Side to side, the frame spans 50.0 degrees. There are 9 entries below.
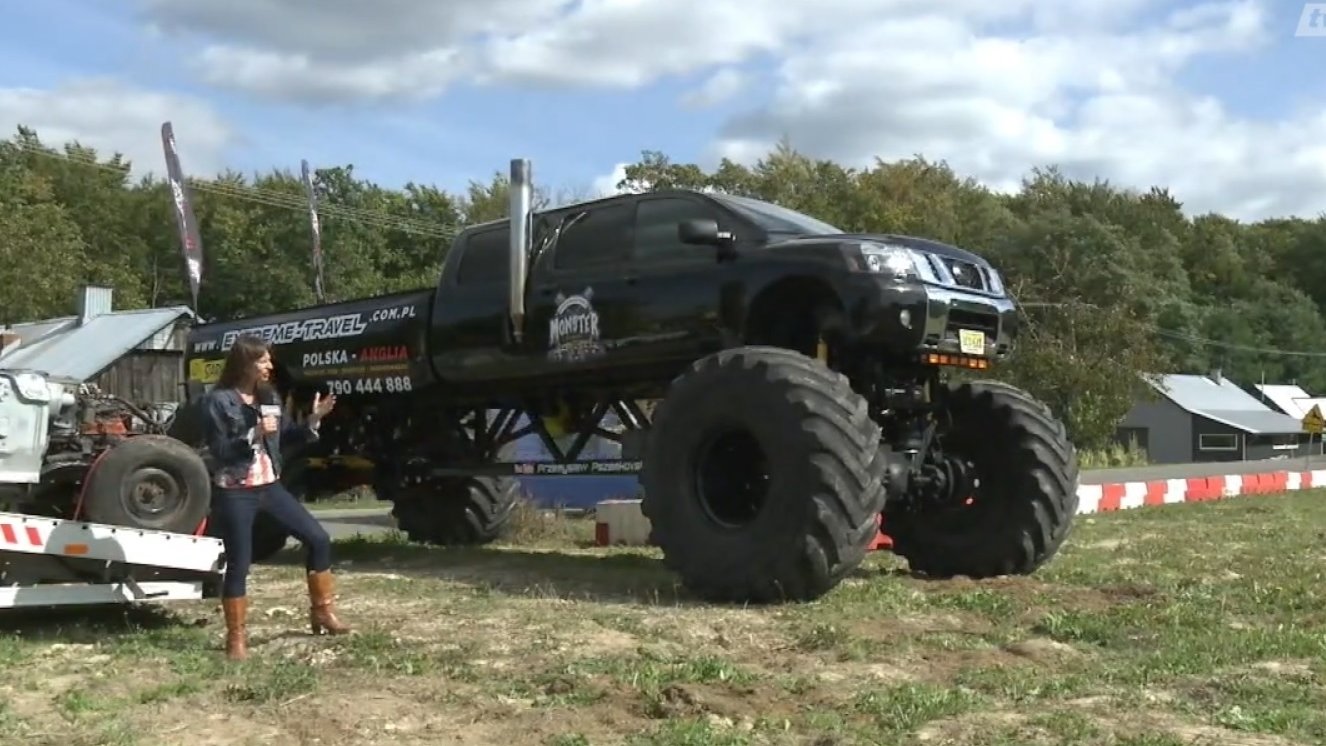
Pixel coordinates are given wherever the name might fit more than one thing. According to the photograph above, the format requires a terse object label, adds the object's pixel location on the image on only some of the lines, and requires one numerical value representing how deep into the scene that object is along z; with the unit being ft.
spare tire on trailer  26.37
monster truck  25.08
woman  22.03
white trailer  22.49
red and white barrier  42.39
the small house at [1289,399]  218.18
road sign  110.32
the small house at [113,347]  91.45
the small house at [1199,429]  190.70
